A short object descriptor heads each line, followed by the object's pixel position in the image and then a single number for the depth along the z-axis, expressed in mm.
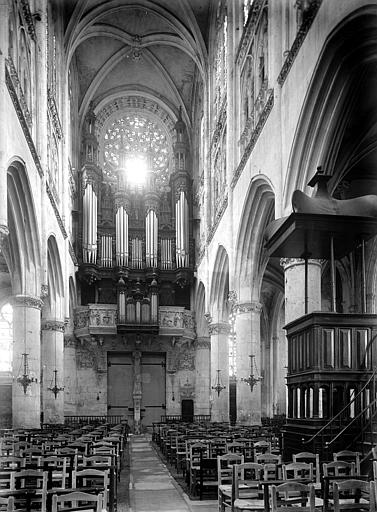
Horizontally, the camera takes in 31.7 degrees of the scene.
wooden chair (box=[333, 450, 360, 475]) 9000
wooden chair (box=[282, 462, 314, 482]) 8352
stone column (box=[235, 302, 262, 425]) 23422
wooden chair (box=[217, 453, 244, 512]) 9080
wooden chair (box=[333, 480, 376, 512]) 5844
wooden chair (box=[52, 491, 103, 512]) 5904
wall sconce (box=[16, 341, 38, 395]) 22172
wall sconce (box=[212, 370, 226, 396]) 29359
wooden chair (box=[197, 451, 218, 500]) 11477
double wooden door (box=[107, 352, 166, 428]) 36531
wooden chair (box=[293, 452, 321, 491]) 8639
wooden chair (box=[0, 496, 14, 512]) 5254
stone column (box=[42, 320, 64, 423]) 28469
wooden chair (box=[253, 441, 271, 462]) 12594
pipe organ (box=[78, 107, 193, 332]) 35375
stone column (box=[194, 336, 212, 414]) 36750
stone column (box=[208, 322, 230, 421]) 29344
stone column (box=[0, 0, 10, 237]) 15367
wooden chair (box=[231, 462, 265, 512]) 7912
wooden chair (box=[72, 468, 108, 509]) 7397
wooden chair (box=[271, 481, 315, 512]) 5882
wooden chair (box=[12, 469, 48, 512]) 6952
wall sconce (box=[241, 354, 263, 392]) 23328
